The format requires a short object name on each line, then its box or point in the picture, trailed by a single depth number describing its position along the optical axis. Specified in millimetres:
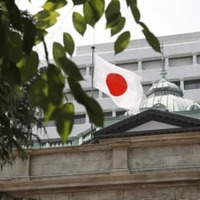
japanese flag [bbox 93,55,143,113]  33272
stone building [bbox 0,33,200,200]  25577
